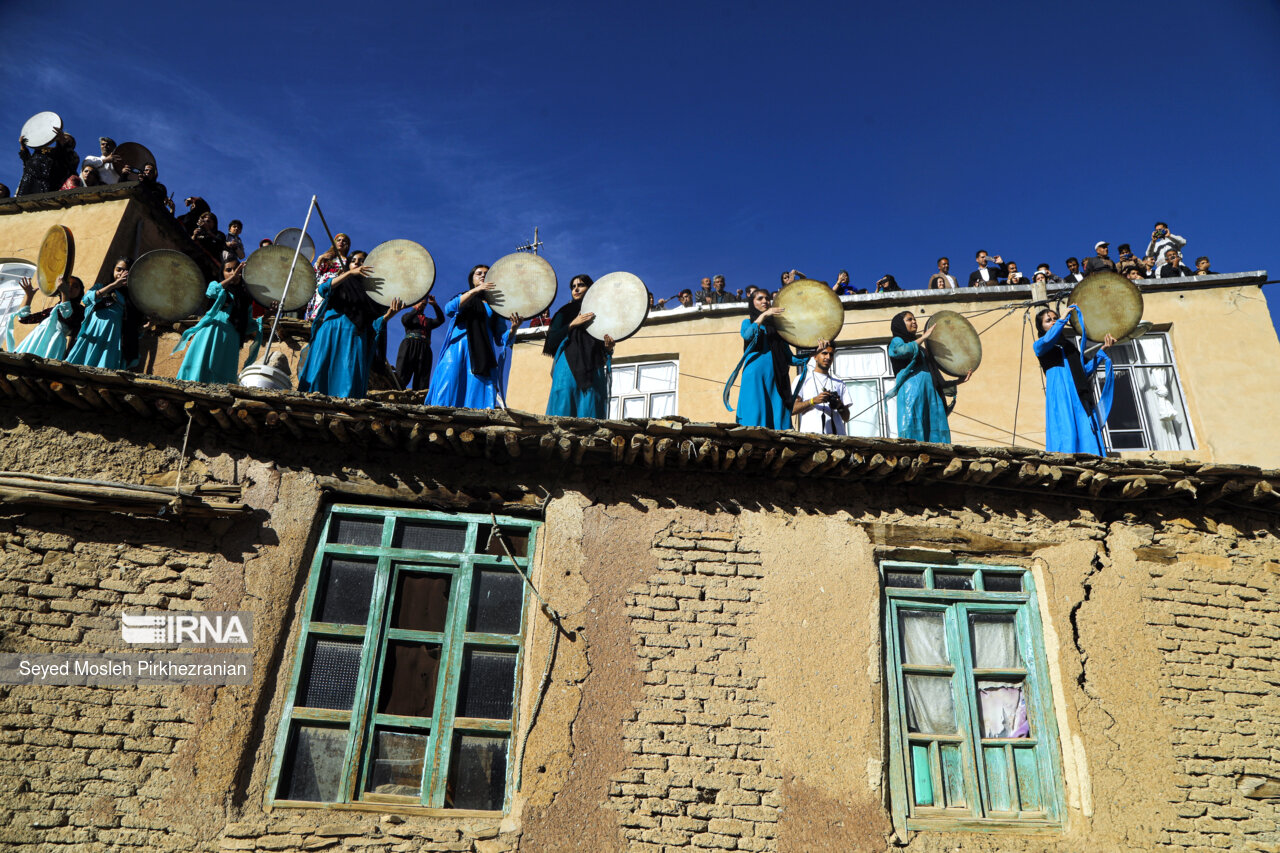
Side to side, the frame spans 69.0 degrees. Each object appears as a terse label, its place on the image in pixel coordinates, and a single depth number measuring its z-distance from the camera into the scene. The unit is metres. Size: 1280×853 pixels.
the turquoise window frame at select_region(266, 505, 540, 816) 5.77
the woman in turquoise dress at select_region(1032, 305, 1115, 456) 8.51
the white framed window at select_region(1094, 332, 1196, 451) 11.42
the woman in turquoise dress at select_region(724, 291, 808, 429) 8.41
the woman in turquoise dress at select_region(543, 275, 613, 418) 8.40
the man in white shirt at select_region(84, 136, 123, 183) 12.01
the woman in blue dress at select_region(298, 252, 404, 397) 8.22
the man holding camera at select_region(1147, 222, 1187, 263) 12.89
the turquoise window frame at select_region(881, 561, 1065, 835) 5.94
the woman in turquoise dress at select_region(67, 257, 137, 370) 8.81
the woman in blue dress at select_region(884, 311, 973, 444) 8.52
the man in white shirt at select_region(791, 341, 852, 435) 9.05
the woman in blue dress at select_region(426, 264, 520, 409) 8.41
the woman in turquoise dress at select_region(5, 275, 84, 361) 9.05
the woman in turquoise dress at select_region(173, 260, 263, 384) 8.32
